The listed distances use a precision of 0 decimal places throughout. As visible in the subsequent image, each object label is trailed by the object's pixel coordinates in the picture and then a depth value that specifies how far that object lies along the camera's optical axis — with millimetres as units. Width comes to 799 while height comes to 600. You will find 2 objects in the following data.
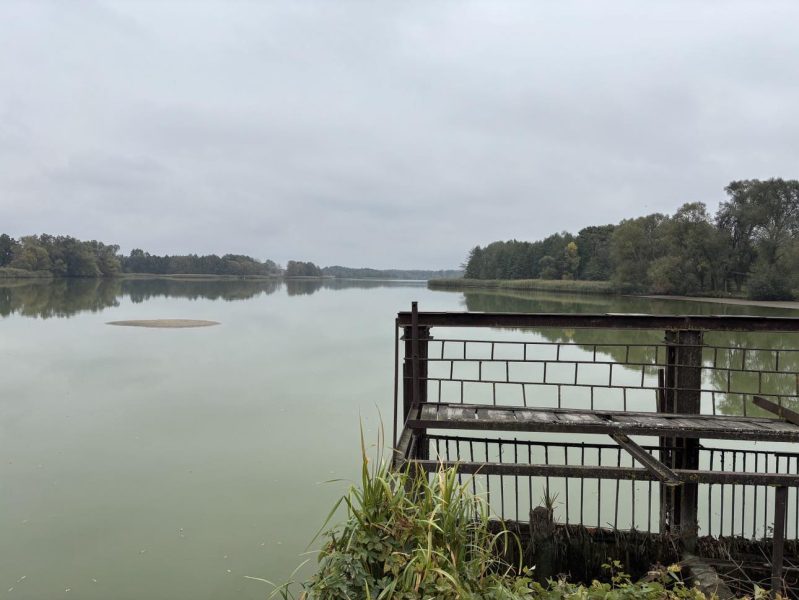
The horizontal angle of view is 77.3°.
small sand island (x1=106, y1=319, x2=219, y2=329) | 24516
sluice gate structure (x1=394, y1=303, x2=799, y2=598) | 3412
